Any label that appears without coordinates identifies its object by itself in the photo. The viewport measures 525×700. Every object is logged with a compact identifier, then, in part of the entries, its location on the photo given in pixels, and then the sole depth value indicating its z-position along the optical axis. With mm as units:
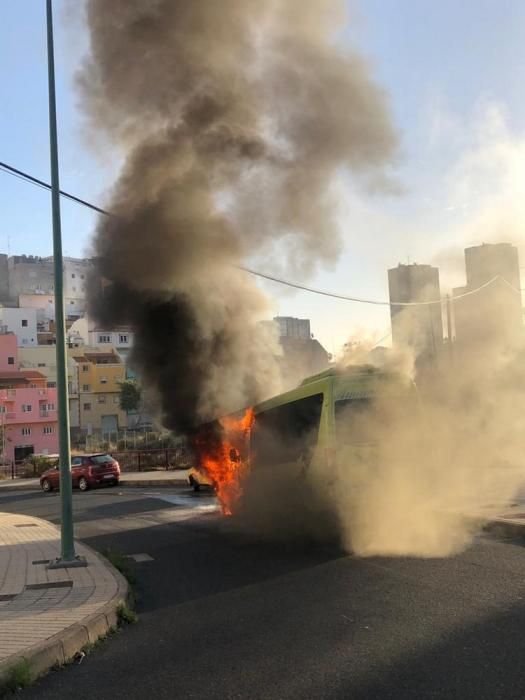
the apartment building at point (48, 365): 58188
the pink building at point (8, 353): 56625
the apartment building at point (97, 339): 68938
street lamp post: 7113
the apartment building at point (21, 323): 69062
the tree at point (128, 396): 54244
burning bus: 8445
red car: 22656
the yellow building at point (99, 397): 59219
